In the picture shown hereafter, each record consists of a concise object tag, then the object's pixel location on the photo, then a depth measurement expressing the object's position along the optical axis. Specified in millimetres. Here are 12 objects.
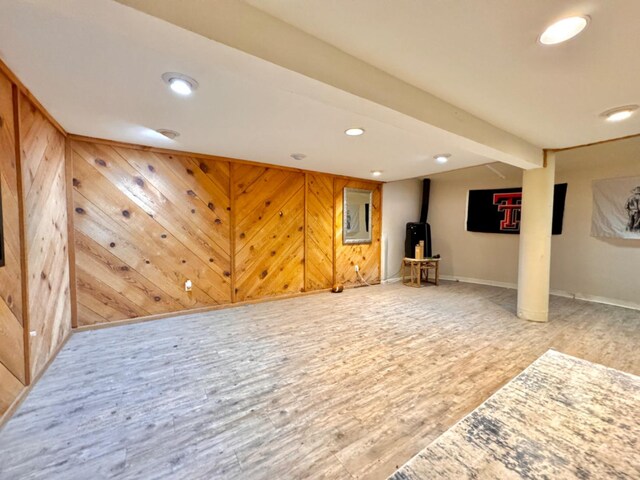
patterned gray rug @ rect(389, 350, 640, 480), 751
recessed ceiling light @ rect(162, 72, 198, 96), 1662
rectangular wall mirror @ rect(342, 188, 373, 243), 5094
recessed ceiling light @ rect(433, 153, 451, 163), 3407
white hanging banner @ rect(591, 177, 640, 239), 3842
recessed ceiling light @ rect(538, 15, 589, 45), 1220
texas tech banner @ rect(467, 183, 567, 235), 4641
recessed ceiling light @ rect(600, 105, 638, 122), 2057
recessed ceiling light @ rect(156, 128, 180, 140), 2639
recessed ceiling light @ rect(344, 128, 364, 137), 2574
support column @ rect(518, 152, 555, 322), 3225
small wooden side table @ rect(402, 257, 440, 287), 5289
